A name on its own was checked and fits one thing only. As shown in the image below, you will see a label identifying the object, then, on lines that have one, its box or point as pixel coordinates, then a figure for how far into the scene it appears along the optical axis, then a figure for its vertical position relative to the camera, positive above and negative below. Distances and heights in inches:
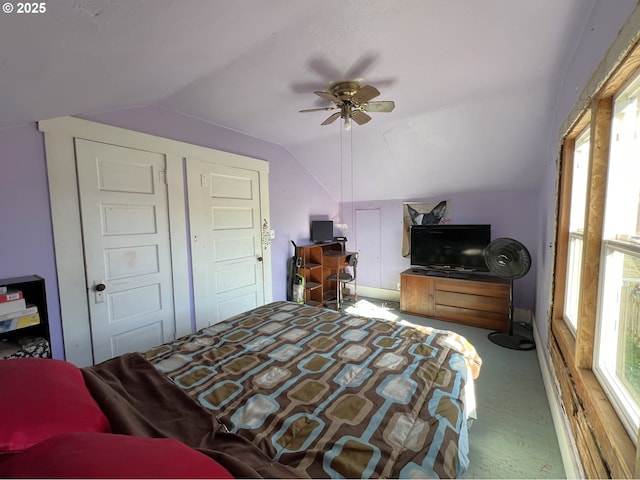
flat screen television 141.6 -16.3
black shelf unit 65.3 -19.3
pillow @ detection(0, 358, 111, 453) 27.8 -21.2
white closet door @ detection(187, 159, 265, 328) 109.7 -8.8
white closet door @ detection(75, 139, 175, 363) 82.6 -8.6
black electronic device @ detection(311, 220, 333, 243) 166.7 -7.8
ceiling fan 78.2 +35.6
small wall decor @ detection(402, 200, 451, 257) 159.0 +0.9
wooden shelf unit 158.6 -29.3
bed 35.9 -31.4
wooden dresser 129.4 -42.2
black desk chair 166.6 -38.2
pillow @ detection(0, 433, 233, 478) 21.3 -20.1
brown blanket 33.8 -30.5
